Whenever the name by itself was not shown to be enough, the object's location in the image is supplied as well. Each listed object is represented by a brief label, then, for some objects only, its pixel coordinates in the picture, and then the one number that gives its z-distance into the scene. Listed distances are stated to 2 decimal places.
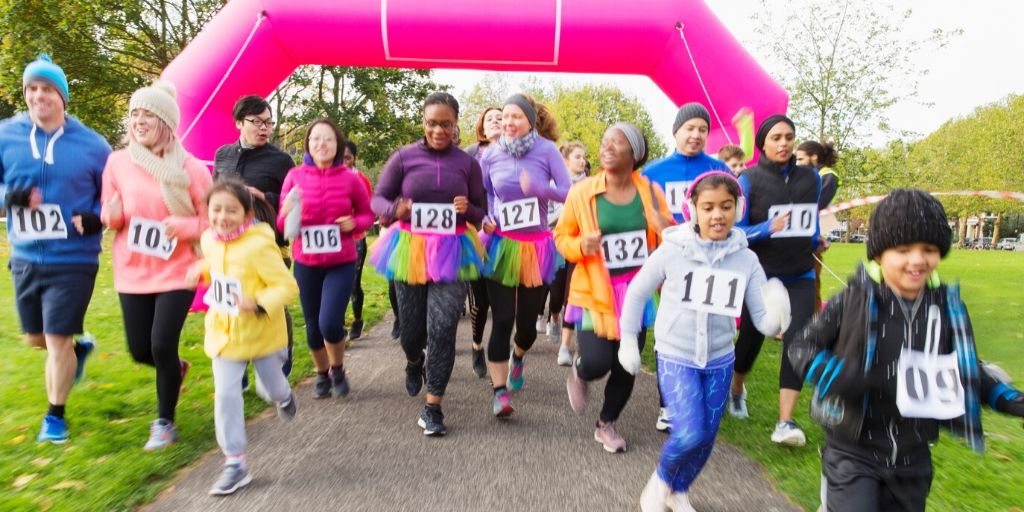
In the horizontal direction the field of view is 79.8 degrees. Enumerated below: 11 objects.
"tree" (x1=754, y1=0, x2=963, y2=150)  20.14
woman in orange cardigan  3.69
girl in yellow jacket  3.29
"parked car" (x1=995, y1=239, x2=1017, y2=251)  59.47
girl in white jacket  2.98
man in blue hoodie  3.73
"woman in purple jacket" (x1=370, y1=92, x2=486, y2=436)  4.14
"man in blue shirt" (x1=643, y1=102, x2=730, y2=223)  4.44
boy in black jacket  2.09
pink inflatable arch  6.82
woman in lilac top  4.54
